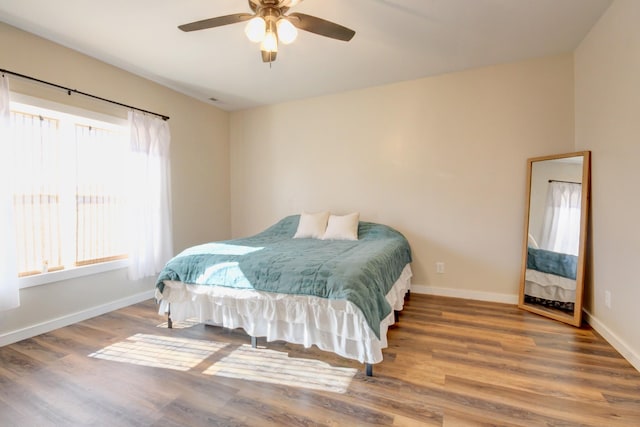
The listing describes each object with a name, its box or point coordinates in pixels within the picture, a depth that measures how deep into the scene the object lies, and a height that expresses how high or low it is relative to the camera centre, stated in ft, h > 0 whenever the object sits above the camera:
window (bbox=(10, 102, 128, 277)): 8.60 +0.42
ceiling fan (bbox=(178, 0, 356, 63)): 6.08 +3.65
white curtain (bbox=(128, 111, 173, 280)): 10.85 +0.19
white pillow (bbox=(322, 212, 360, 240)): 11.54 -0.97
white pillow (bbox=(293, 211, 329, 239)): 12.11 -0.95
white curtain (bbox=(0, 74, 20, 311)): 7.63 -0.52
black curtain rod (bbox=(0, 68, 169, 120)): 8.03 +3.36
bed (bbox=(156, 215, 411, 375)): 6.44 -2.14
